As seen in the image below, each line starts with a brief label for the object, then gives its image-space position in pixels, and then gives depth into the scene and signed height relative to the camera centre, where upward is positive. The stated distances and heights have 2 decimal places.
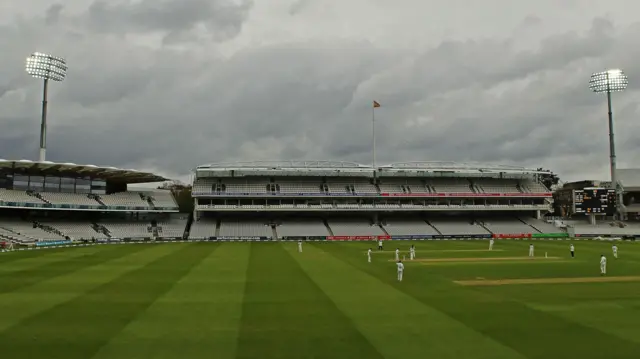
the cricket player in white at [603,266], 22.30 -2.39
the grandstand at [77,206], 46.28 +1.31
